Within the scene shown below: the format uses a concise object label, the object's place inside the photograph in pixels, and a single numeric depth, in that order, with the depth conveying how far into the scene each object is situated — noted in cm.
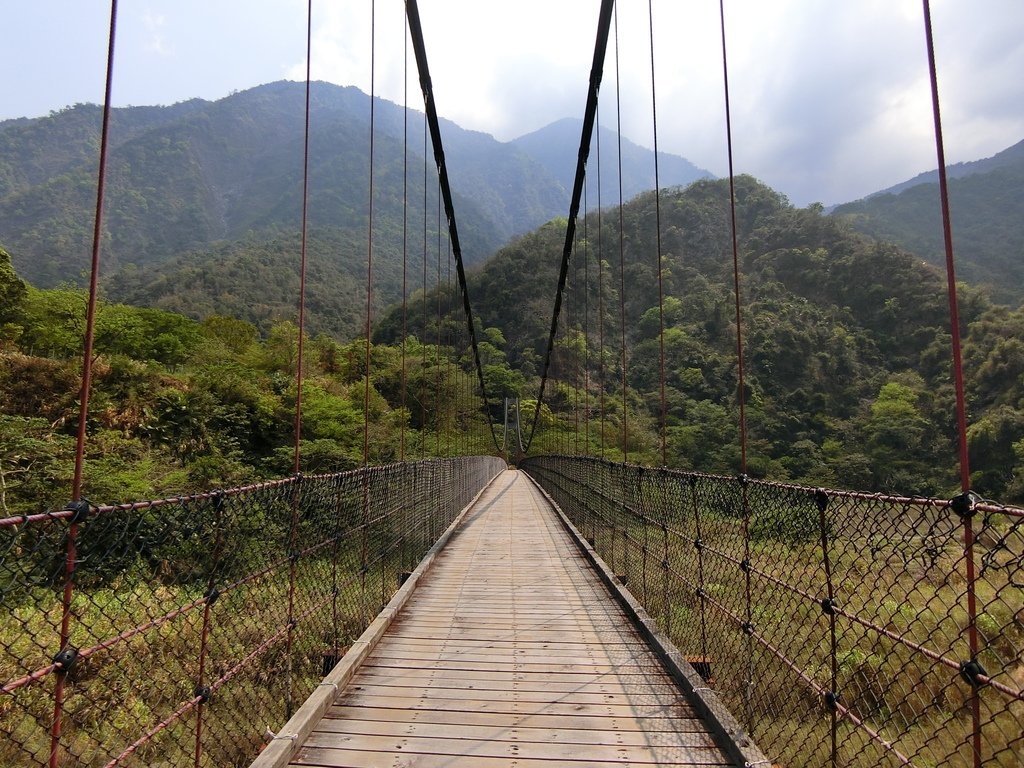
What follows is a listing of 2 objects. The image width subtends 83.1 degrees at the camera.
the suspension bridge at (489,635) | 134
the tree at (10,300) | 1062
